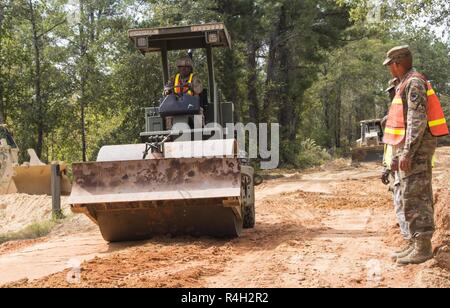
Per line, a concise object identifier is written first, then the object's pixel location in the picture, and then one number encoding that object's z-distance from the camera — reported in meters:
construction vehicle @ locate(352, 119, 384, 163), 27.31
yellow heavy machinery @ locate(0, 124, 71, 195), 15.55
